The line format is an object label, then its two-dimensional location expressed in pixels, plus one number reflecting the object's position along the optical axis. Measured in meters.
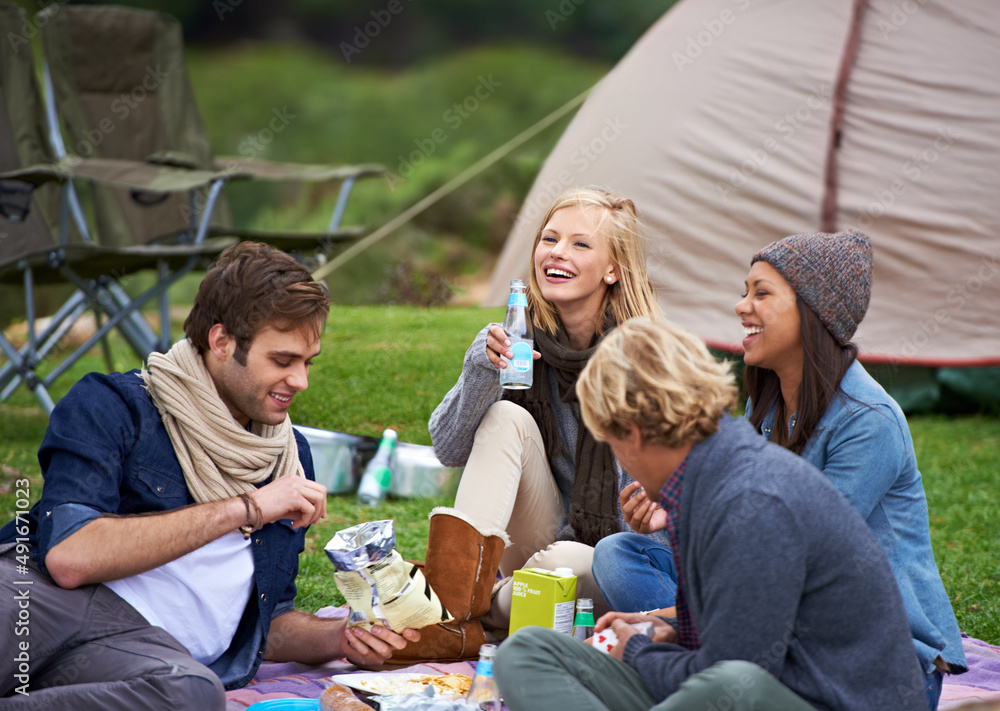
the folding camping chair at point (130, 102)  5.61
